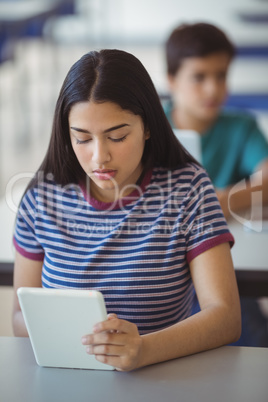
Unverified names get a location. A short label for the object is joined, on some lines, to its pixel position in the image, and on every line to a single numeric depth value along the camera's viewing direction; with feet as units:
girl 4.61
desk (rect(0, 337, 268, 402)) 4.10
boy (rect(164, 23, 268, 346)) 7.45
